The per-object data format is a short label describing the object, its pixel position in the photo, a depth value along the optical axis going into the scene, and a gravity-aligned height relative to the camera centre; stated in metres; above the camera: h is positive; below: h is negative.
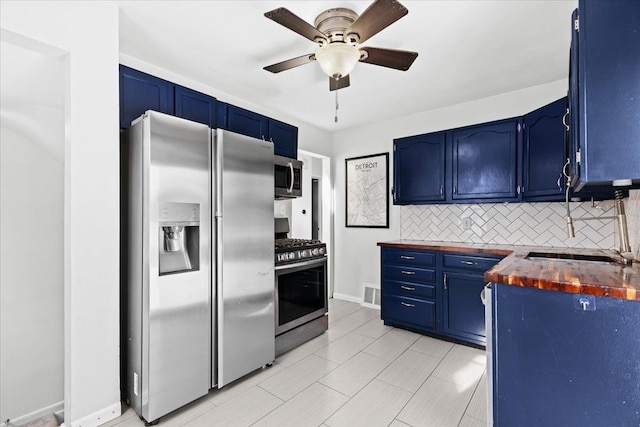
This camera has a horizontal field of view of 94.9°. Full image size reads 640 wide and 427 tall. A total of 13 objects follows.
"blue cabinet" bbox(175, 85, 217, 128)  2.50 +0.97
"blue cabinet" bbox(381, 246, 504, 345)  2.83 -0.82
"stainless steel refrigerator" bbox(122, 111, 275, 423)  1.79 -0.32
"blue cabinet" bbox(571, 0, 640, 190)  1.16 +0.50
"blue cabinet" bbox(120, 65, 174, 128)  2.16 +0.94
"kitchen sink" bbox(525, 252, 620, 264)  2.09 -0.33
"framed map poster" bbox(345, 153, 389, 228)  4.12 +0.34
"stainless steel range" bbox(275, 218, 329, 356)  2.67 -0.77
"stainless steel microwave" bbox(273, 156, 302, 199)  2.92 +0.38
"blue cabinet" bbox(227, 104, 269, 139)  2.88 +0.95
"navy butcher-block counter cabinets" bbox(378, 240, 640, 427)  1.16 -0.58
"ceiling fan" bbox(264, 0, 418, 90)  1.55 +1.06
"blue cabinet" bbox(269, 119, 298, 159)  3.30 +0.90
